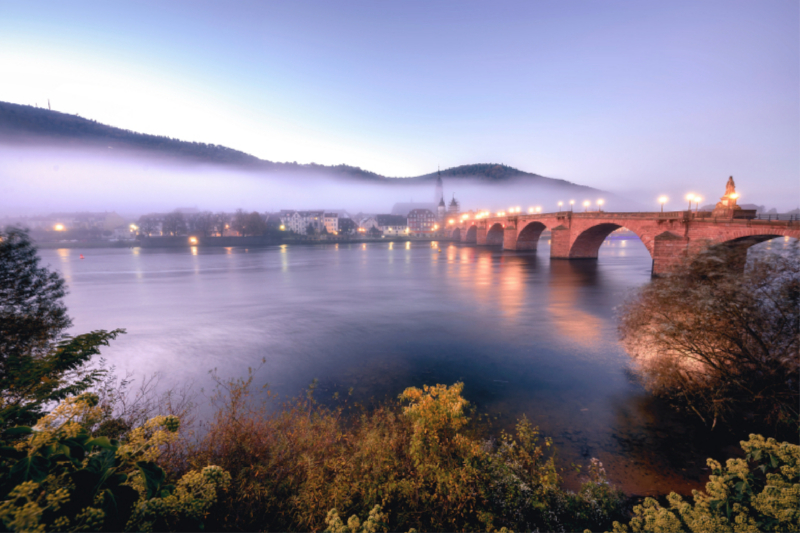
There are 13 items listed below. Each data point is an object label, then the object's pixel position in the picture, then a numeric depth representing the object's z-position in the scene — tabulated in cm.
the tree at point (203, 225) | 10737
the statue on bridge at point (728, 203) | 2686
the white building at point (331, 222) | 15050
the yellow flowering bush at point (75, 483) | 229
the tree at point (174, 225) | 10625
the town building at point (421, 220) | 18112
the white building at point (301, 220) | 14800
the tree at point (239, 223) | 10962
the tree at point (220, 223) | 11288
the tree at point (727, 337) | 871
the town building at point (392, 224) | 17150
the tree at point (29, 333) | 587
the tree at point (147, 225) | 11688
